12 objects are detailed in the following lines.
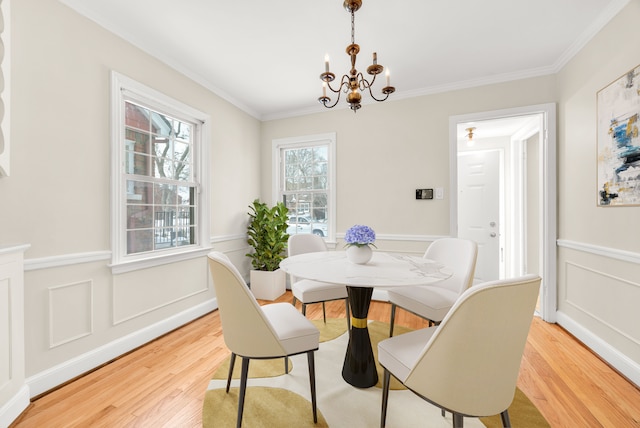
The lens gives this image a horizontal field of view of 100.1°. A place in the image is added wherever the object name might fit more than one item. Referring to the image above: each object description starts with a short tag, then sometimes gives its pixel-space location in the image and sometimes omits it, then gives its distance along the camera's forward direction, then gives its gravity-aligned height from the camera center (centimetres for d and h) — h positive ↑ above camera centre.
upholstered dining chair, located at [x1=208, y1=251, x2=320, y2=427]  130 -61
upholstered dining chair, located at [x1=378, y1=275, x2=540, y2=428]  92 -50
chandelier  172 +90
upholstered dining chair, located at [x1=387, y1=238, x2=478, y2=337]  190 -61
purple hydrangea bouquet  175 -16
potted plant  355 -48
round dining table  143 -35
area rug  146 -114
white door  421 +10
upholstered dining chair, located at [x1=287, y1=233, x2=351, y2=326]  222 -68
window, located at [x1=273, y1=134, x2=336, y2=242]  382 +46
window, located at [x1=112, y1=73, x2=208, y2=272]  221 +32
